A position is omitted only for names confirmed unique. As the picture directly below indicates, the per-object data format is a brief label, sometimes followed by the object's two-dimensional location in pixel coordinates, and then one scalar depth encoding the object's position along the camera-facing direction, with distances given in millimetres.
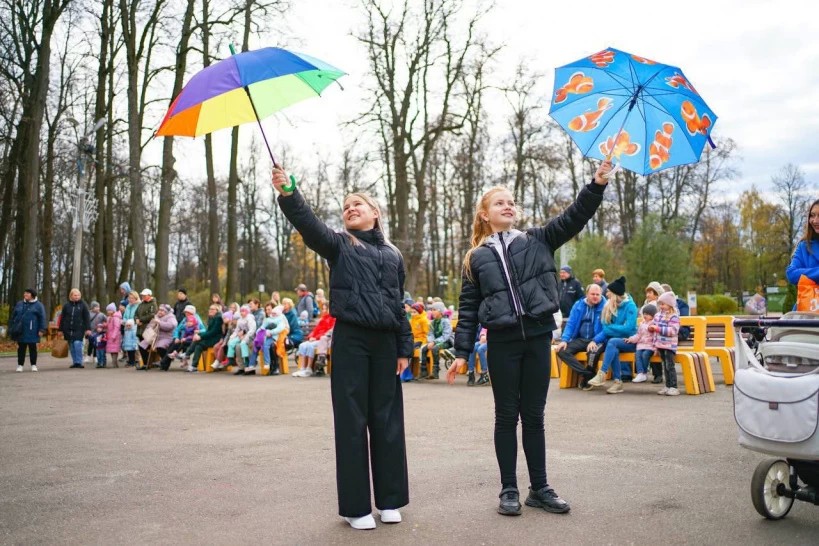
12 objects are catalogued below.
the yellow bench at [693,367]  10938
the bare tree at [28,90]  26031
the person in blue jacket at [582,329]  11969
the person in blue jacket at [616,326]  11547
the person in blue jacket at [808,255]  5492
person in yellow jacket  15156
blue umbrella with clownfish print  5598
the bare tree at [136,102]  25844
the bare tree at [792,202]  55719
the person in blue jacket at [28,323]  17953
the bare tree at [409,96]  30859
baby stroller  4047
